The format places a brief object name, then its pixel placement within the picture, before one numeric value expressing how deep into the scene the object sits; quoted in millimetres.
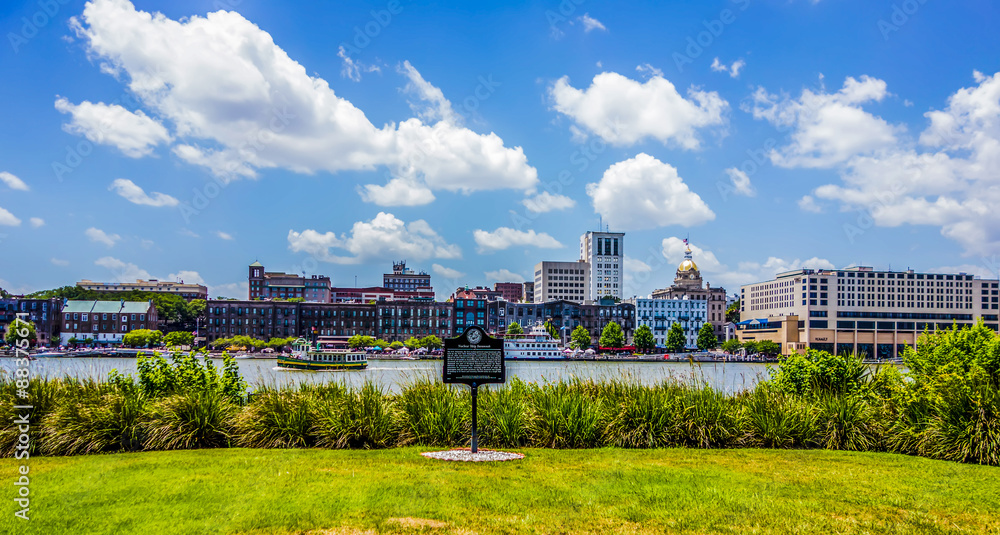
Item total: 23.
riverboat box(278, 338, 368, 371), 79562
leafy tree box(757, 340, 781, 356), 149625
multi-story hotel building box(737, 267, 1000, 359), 154875
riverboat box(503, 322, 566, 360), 118562
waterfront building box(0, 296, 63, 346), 140500
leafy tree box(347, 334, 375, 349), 143125
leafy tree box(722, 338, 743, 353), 155625
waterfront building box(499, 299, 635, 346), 162625
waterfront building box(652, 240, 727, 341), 187875
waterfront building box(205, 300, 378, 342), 150625
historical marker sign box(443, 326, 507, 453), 15000
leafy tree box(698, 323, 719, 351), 156125
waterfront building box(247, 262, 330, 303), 195875
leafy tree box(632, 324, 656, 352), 151875
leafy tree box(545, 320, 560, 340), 145025
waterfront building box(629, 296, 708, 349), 167000
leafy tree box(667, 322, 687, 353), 150125
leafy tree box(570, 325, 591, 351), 151750
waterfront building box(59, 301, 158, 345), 144375
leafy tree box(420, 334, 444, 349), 142875
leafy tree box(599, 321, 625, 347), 147875
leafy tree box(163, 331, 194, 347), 127600
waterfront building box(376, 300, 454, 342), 156750
